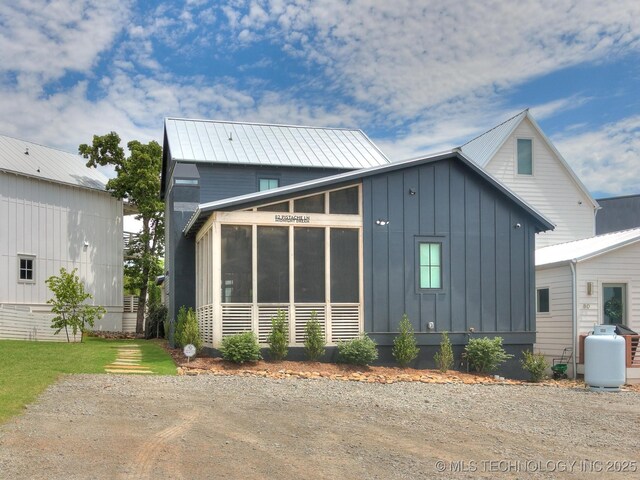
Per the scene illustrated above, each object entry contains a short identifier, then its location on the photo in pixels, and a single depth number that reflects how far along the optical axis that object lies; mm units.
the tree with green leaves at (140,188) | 28609
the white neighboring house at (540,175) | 24625
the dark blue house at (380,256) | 15289
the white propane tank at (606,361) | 14000
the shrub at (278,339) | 14906
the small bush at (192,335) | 15516
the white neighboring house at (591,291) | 18062
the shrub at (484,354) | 15961
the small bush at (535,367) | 15781
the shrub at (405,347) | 15586
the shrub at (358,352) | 15086
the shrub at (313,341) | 15195
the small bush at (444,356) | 15691
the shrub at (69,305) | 21562
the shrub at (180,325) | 17250
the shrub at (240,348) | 14297
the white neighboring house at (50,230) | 24828
